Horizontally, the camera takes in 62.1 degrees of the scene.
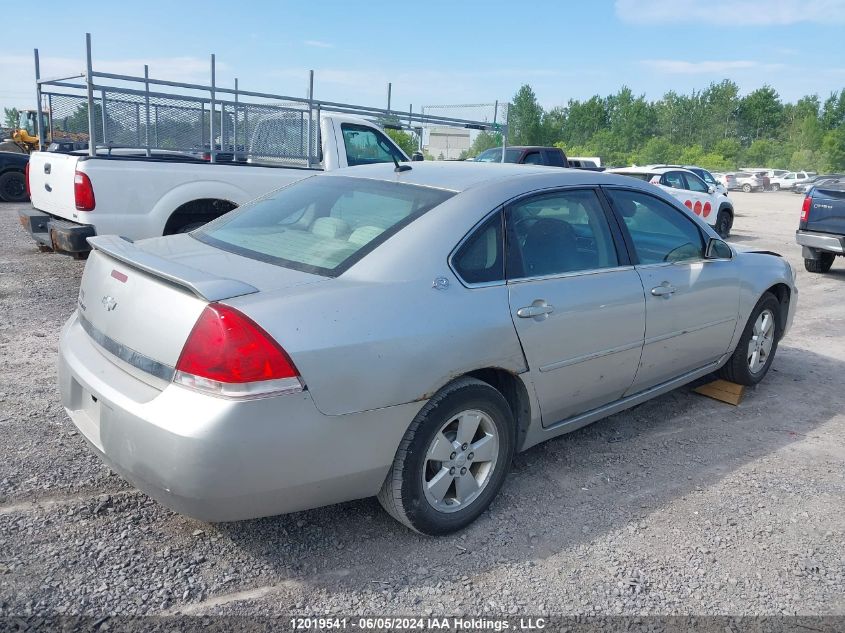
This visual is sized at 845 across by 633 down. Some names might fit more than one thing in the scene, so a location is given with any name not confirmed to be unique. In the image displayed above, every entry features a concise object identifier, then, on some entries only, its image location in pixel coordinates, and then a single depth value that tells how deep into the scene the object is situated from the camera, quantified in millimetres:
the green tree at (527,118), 74250
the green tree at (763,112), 85938
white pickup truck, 6450
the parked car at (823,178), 11102
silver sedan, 2432
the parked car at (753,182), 48000
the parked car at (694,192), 14781
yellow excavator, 17752
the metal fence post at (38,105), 9062
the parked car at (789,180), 49094
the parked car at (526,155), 15797
